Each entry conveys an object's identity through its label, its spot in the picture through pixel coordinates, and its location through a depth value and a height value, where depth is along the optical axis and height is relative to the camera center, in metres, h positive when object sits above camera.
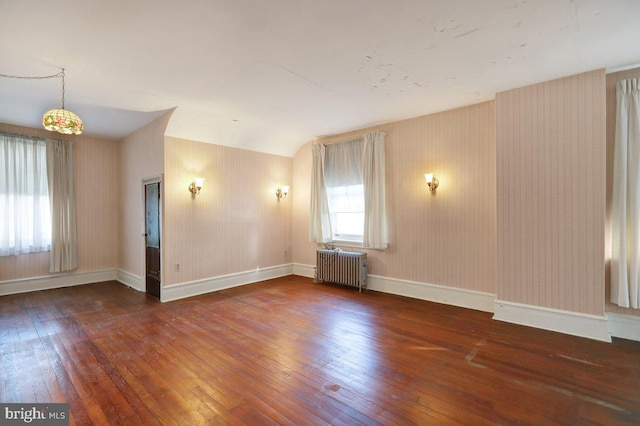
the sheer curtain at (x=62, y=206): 5.45 +0.14
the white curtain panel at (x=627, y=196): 3.12 +0.13
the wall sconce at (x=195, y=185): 5.04 +0.47
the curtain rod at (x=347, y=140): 5.51 +1.41
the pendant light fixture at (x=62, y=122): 2.97 +0.97
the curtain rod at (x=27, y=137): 5.03 +1.41
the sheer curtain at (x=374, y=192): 5.12 +0.32
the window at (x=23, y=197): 5.03 +0.30
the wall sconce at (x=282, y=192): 6.56 +0.44
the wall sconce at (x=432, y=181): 4.60 +0.46
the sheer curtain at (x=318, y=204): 6.02 +0.14
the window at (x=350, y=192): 5.16 +0.35
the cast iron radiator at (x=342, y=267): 5.27 -1.10
